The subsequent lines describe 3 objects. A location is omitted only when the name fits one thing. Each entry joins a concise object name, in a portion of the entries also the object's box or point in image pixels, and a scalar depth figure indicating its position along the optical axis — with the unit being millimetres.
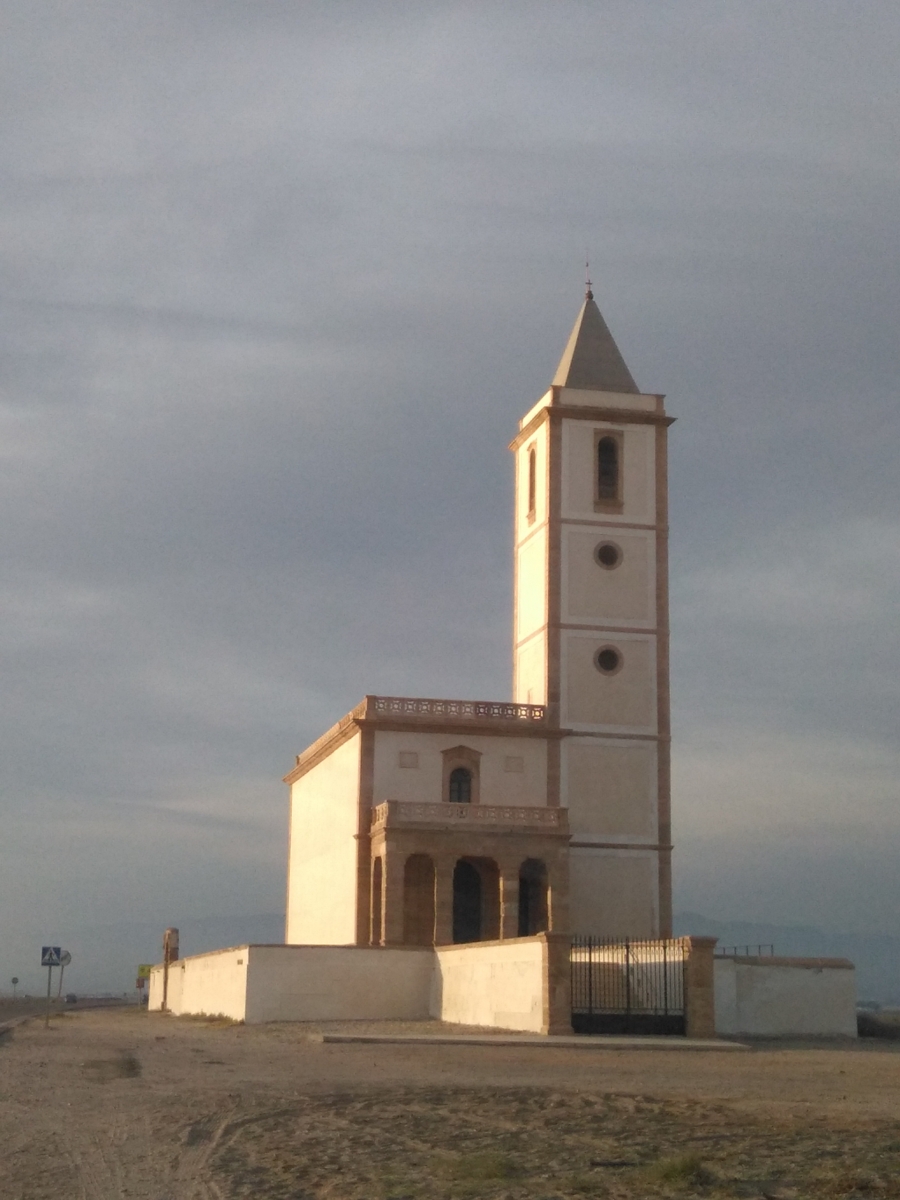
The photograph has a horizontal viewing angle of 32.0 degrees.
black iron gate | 29219
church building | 43000
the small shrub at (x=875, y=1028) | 33406
